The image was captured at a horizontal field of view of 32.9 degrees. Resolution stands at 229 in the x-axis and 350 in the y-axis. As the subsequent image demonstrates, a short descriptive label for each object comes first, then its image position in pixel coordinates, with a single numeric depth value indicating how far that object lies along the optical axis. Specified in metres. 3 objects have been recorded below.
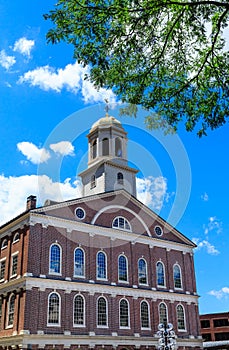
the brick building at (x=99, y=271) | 27.44
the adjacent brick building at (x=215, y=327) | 65.12
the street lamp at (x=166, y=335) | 23.06
